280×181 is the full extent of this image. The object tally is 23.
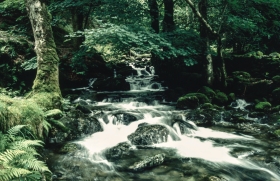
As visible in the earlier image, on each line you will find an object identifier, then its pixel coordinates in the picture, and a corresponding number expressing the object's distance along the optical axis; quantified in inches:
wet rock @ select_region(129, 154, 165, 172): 263.1
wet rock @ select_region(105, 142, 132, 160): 300.8
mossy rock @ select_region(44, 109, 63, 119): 276.9
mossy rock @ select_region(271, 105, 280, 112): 464.4
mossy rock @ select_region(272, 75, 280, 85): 523.5
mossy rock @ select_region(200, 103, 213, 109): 474.7
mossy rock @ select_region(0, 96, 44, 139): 204.4
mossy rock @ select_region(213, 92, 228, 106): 511.5
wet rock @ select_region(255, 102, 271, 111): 472.0
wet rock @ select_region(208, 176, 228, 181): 236.1
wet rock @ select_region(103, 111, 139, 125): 405.2
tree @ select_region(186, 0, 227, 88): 507.2
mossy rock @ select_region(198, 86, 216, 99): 519.8
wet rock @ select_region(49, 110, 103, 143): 310.3
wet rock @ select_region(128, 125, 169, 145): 330.1
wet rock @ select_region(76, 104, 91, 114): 436.4
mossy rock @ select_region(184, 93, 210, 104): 503.5
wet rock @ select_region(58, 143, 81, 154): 285.2
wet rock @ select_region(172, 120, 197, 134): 384.8
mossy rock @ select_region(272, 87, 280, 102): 504.7
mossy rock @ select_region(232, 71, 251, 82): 554.6
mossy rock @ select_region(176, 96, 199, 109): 489.4
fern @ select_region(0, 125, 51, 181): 139.9
